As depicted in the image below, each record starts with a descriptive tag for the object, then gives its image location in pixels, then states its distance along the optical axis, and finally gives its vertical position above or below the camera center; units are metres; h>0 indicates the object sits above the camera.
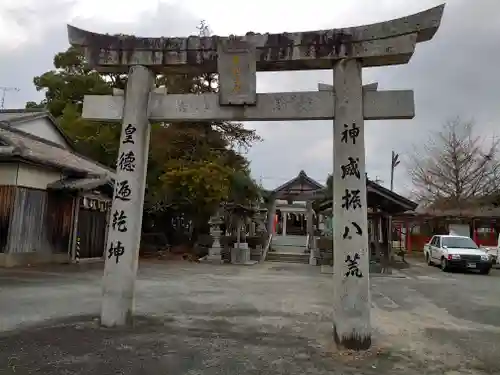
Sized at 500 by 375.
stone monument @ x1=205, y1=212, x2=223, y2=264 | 22.20 -0.16
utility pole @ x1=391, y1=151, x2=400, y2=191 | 38.25 +7.61
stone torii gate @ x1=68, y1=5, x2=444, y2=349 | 6.11 +2.23
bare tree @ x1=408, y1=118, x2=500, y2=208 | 32.22 +5.59
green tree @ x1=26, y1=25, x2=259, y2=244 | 22.44 +5.41
